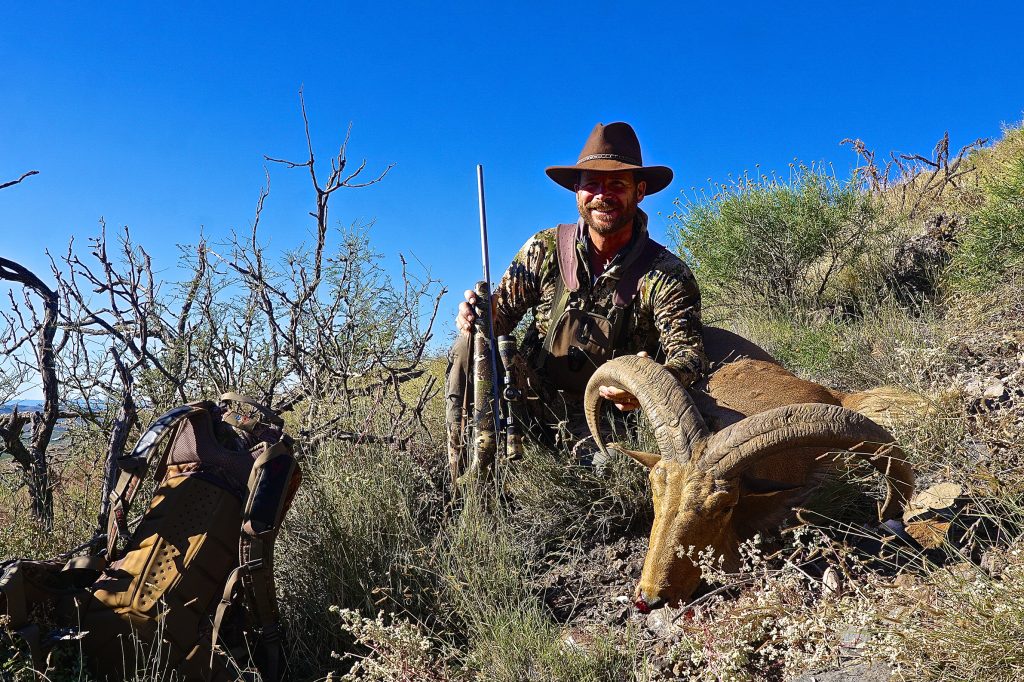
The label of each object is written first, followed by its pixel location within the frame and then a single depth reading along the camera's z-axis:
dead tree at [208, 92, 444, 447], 4.64
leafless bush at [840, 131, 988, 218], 11.77
